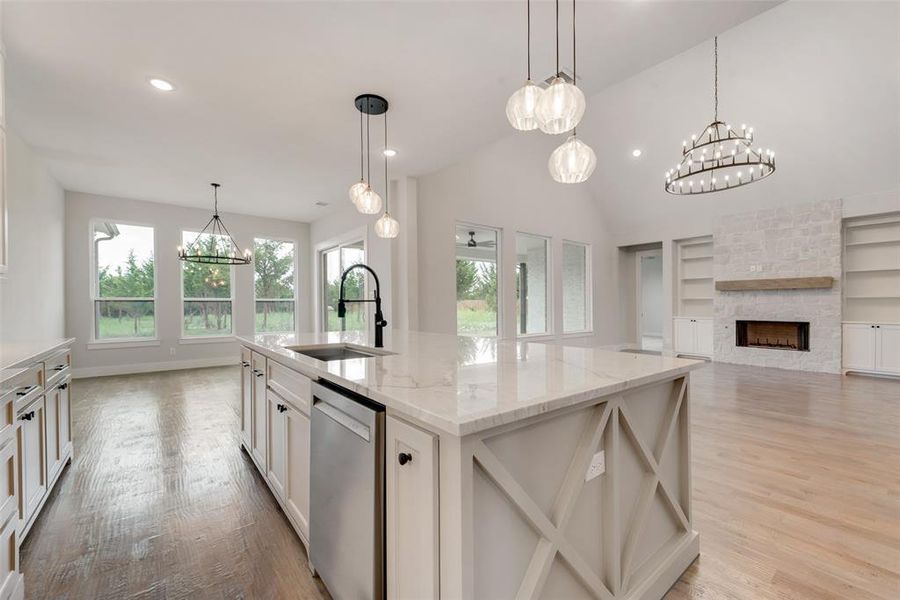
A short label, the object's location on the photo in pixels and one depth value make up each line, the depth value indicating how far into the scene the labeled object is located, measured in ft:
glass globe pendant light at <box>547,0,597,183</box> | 6.41
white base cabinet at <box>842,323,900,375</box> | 17.81
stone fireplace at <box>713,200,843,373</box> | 19.17
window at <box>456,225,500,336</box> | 19.21
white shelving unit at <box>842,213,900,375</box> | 18.03
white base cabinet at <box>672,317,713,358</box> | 24.18
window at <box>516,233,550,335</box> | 22.29
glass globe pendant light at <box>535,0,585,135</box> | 5.30
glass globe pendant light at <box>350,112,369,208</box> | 9.89
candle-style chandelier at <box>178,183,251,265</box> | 21.90
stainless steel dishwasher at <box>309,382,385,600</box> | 3.91
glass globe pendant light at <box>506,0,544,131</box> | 5.47
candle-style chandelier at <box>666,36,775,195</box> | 16.17
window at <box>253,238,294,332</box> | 24.08
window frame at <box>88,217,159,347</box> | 19.16
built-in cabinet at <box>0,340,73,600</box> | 4.73
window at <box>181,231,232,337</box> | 21.81
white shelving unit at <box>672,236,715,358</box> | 24.44
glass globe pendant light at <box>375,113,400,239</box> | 11.53
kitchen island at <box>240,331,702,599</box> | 3.18
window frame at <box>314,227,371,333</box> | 23.36
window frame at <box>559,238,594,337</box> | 24.95
